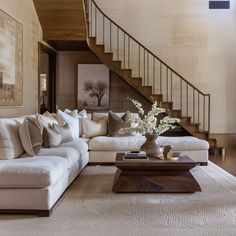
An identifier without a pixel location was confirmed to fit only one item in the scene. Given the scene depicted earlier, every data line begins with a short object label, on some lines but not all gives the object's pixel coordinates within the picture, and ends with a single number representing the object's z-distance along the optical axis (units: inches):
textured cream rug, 129.0
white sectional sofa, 142.1
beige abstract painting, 219.6
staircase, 374.0
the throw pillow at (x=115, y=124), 271.4
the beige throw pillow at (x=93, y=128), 274.5
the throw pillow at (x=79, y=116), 278.9
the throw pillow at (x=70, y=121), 255.9
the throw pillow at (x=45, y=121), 207.9
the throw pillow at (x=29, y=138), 178.7
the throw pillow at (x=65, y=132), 224.2
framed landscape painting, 380.2
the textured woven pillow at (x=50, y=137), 203.9
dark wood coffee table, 177.9
